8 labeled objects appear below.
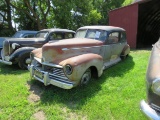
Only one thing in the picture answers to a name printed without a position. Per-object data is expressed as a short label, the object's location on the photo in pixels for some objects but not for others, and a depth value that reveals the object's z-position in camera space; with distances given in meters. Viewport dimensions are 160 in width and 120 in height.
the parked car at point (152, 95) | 1.42
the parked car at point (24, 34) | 6.03
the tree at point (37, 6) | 11.15
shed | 7.39
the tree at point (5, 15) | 12.52
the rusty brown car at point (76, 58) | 2.62
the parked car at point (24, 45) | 4.28
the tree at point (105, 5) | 21.40
